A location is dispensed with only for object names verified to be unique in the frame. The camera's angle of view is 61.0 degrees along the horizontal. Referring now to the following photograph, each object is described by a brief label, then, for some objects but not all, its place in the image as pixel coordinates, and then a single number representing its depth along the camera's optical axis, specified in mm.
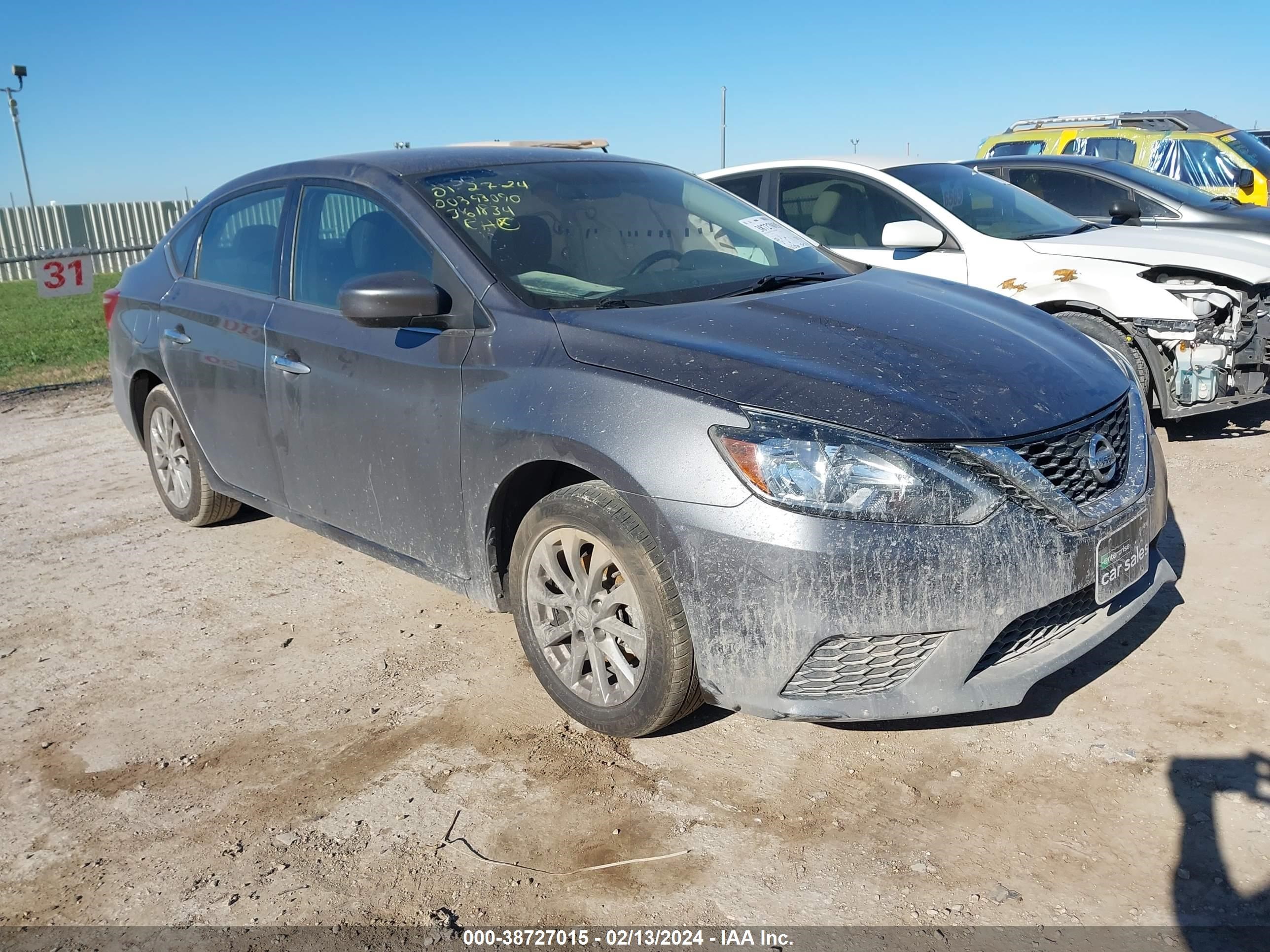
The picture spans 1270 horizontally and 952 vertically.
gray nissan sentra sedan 2730
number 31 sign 10281
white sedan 5832
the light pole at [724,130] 19141
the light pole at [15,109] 25328
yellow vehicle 11656
